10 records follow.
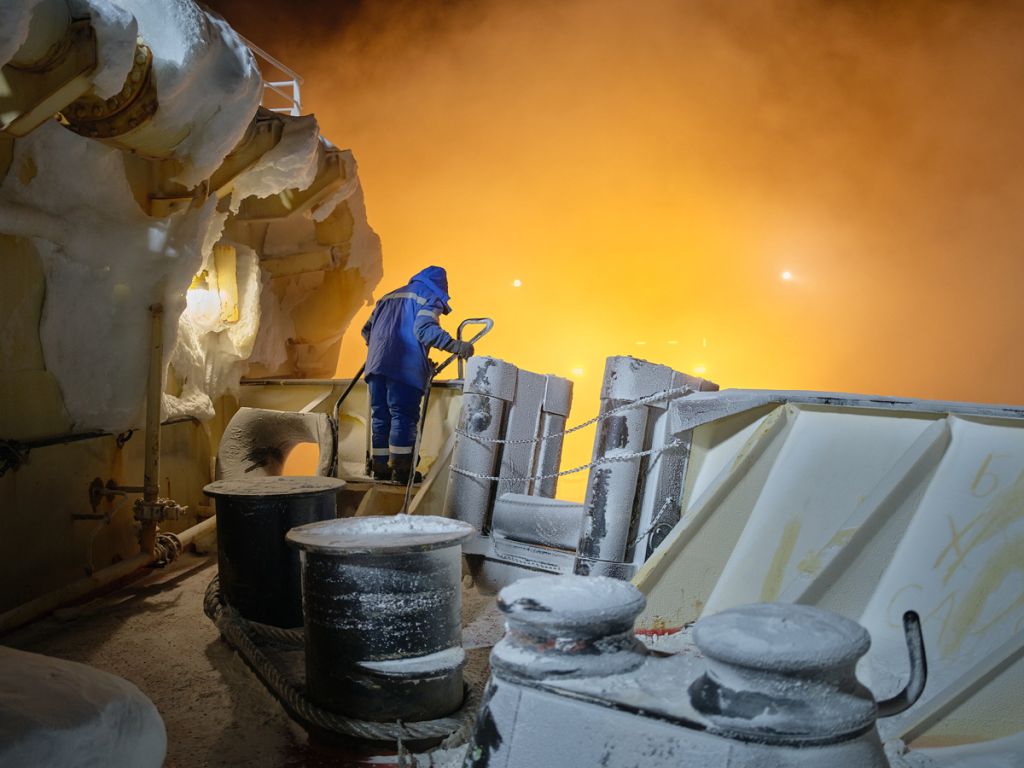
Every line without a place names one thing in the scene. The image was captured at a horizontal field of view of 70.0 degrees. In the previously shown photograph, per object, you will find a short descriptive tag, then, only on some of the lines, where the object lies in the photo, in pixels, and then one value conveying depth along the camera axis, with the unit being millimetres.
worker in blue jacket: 6324
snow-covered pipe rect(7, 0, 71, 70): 3203
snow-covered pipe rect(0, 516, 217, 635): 4242
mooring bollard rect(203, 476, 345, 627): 4141
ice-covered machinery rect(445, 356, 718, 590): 3877
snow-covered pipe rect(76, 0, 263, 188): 4020
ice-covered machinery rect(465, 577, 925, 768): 1226
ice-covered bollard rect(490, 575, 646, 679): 1446
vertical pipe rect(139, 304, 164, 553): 5273
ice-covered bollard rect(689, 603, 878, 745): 1216
